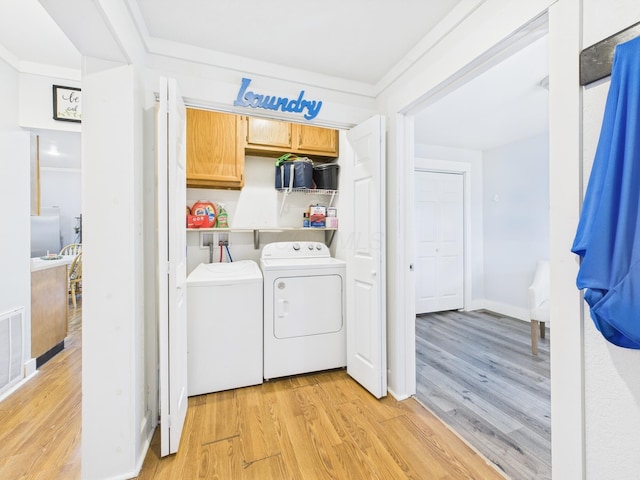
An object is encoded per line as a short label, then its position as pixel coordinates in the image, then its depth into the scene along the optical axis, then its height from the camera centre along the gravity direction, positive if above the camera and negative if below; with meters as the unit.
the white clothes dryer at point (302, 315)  2.27 -0.64
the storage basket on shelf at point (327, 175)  2.73 +0.60
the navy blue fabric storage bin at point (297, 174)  2.56 +0.58
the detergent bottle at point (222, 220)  2.66 +0.16
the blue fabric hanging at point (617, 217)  0.81 +0.06
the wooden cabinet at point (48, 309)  2.40 -0.65
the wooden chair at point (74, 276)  4.36 -0.63
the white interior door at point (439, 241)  4.02 -0.05
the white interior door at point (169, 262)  1.46 -0.13
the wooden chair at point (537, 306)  2.74 -0.67
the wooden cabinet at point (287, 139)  2.55 +0.92
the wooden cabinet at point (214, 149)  2.36 +0.75
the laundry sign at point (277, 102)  1.94 +0.96
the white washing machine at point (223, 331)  2.05 -0.70
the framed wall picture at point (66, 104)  2.26 +1.08
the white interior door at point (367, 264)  2.03 -0.20
